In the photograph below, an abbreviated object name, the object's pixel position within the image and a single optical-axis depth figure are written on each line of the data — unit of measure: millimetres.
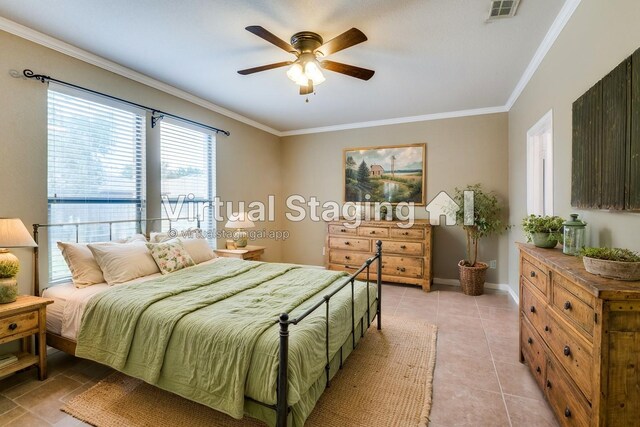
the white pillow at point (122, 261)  2566
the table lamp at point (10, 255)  2088
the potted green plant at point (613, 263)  1219
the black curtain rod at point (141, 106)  2529
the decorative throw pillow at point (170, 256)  2895
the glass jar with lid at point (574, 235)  1826
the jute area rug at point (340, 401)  1828
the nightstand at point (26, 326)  2047
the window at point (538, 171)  3098
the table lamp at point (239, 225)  4152
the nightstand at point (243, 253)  4059
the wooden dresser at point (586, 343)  1177
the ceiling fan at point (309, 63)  2435
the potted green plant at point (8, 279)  2129
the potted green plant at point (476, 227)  4184
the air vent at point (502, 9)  2096
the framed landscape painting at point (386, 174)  4918
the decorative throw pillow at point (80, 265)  2504
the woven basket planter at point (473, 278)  4156
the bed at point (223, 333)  1558
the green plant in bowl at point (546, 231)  2086
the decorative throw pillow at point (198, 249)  3314
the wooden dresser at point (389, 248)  4387
